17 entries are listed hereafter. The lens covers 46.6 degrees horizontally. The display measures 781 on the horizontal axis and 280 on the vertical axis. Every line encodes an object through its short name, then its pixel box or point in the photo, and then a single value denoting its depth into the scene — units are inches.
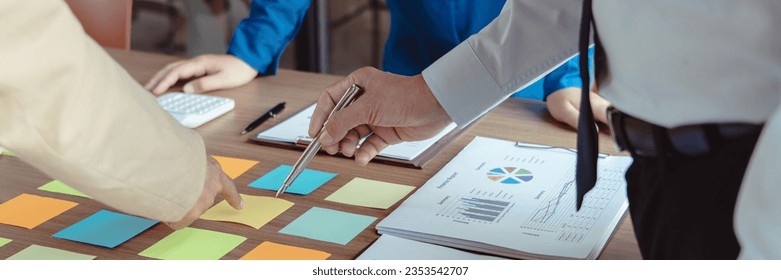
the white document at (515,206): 45.8
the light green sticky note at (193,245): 45.1
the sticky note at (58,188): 53.7
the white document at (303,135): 59.0
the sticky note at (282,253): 45.0
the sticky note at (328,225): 47.4
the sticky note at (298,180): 54.1
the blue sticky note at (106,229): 47.0
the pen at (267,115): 65.1
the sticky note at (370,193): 52.1
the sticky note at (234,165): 56.8
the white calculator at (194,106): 66.3
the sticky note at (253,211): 49.4
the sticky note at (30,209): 49.5
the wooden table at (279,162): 46.6
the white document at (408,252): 44.9
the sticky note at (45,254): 45.1
